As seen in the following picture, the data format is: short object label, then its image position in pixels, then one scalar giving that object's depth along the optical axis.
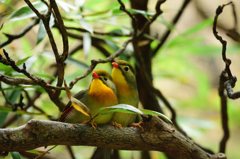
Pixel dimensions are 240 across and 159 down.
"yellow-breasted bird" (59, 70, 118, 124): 3.84
